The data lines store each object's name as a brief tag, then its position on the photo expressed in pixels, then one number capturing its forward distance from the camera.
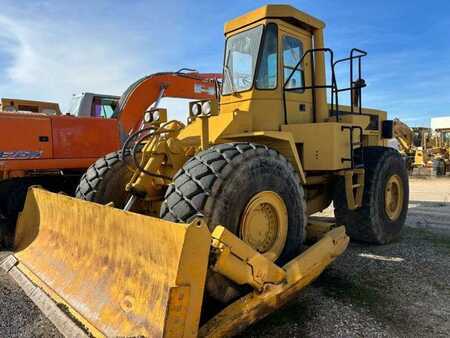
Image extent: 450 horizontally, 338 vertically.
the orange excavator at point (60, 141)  6.78
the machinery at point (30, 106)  9.05
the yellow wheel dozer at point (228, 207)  2.73
